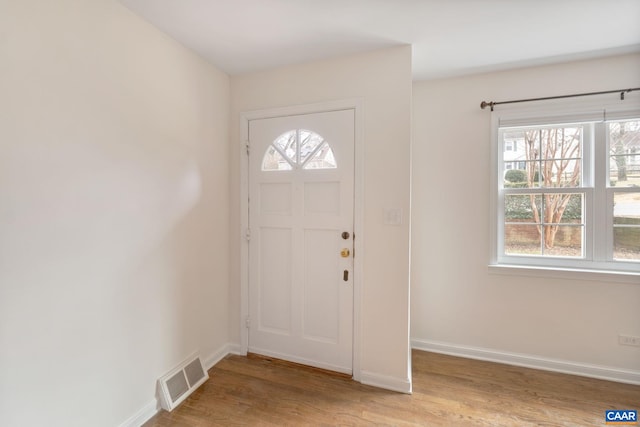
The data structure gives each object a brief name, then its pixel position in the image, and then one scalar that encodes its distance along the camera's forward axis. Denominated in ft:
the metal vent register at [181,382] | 6.08
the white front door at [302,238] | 7.31
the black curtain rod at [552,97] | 6.97
